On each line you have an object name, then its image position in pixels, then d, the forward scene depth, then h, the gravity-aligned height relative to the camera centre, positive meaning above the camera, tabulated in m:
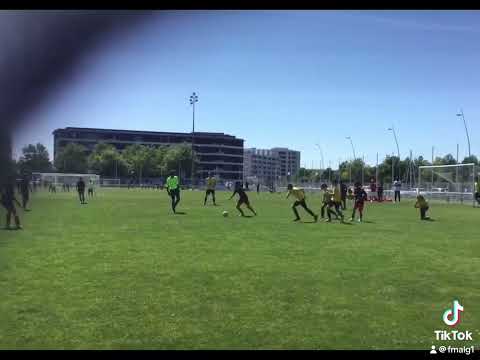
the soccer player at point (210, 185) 32.42 -0.16
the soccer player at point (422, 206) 22.66 -0.87
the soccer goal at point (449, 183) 39.41 +0.28
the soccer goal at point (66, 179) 61.30 +0.11
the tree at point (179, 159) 125.88 +5.44
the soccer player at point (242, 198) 23.35 -0.68
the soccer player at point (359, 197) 20.89 -0.49
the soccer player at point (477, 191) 31.49 -0.25
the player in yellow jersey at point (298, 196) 20.70 -0.49
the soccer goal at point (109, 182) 100.34 -0.28
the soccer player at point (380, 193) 42.81 -0.68
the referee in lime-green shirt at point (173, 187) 24.38 -0.25
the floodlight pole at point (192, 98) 82.81 +13.33
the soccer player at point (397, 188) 43.08 -0.21
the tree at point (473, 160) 105.93 +5.52
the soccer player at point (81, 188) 34.18 -0.52
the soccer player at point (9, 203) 14.53 -0.74
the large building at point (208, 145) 146.75 +10.85
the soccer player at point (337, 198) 21.12 -0.55
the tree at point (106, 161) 113.31 +4.23
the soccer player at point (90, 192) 46.04 -1.04
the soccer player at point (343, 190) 27.02 -0.29
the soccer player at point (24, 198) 12.34 -0.70
